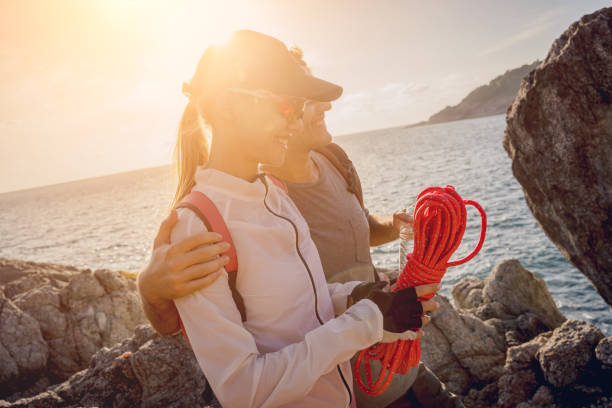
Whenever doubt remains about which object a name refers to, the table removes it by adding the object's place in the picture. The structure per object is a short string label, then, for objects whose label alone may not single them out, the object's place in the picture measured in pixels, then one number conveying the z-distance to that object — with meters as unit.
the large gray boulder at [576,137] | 3.72
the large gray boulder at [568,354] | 3.57
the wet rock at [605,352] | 3.41
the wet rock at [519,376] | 3.92
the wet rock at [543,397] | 3.53
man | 2.27
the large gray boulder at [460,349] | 5.16
